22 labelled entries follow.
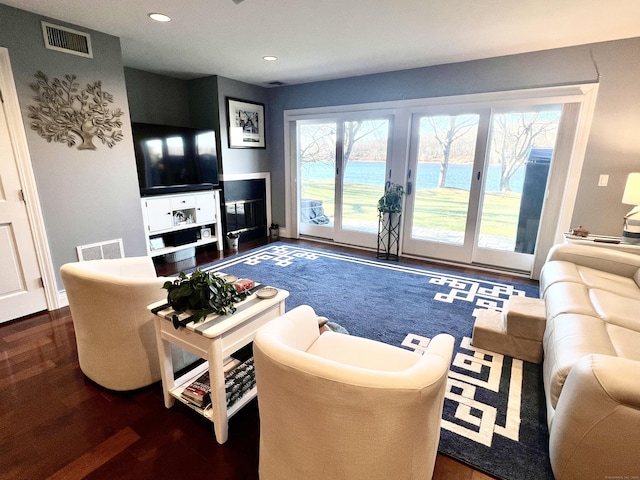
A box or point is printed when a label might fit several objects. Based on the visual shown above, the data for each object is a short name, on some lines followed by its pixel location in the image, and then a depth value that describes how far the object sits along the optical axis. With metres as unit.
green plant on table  1.51
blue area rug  1.51
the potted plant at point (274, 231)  5.50
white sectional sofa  1.09
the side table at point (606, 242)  2.62
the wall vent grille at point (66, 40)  2.61
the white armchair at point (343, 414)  0.87
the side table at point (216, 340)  1.40
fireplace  4.89
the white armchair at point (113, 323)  1.66
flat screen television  3.65
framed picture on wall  4.67
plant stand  4.46
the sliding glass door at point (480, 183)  3.52
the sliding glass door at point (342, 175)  4.53
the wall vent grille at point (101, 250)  3.04
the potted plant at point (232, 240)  4.80
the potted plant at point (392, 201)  4.23
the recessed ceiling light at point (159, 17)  2.51
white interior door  2.54
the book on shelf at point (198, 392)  1.61
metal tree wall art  2.64
